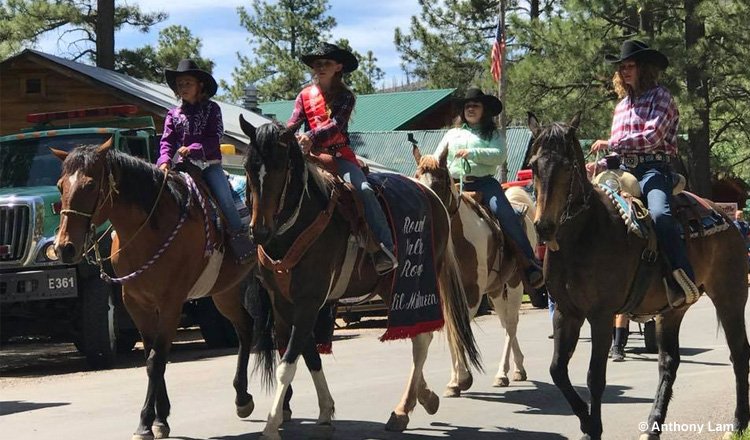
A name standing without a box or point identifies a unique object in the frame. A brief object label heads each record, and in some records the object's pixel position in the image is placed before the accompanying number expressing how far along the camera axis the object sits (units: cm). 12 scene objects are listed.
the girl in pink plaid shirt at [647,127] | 802
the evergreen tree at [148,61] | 3294
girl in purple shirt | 920
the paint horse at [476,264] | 1005
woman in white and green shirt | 1074
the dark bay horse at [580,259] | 700
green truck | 1239
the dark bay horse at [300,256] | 730
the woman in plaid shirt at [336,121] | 838
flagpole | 2881
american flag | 2886
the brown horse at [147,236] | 794
